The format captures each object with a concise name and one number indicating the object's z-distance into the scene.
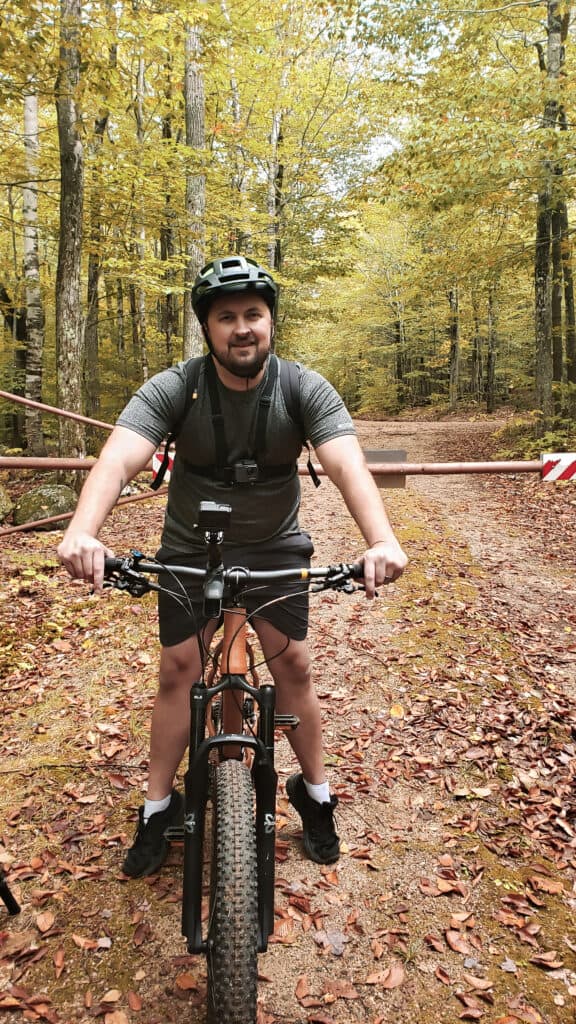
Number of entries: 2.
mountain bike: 1.65
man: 2.22
